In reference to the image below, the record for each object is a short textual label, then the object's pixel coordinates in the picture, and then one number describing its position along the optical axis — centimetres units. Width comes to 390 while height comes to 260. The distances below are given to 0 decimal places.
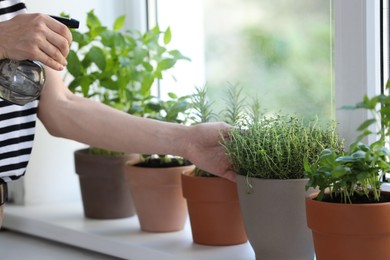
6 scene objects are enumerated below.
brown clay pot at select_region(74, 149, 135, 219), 204
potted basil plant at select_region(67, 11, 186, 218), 201
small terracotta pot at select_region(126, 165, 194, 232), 189
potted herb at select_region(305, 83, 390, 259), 143
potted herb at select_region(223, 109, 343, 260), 158
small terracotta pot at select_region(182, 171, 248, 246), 174
